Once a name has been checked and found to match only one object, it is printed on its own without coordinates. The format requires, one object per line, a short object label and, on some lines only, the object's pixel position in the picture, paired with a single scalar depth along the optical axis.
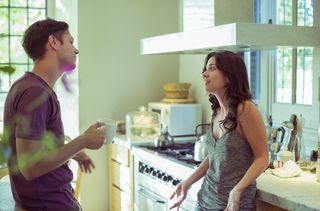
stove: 2.62
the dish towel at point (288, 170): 2.19
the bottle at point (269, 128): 2.87
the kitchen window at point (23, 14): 4.24
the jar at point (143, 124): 3.88
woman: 1.80
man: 1.40
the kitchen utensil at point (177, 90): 3.99
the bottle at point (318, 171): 2.10
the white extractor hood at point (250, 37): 2.29
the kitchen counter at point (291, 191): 1.72
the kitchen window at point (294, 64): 2.96
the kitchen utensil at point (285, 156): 2.34
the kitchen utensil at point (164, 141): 3.35
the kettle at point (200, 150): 2.69
